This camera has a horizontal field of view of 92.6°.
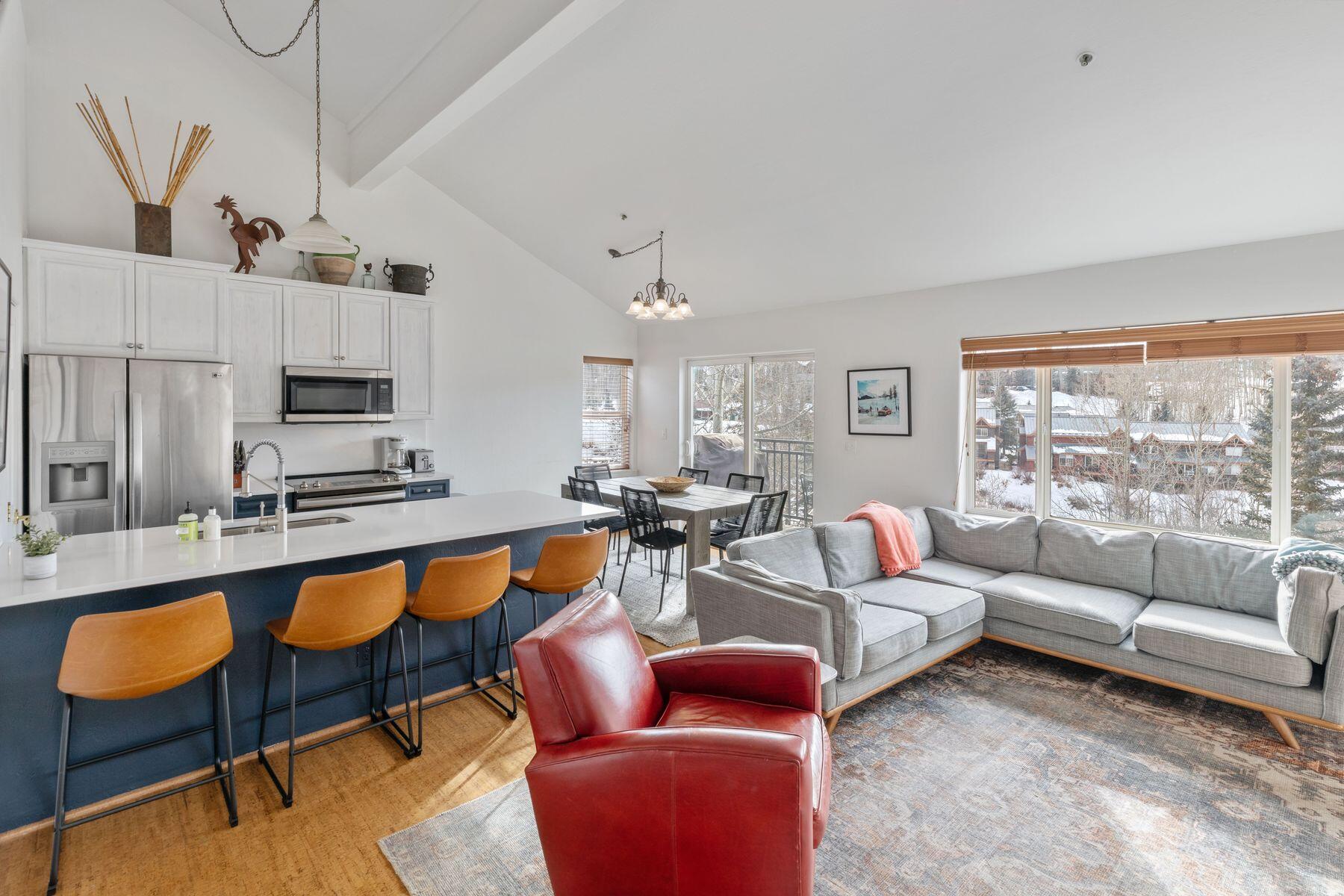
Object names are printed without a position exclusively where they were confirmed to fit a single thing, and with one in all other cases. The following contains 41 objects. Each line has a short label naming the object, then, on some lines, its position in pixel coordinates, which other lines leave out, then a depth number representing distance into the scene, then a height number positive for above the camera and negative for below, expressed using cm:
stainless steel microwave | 457 +36
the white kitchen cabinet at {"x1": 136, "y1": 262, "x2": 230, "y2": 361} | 391 +82
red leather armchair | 146 -82
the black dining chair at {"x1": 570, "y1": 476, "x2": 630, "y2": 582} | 488 -40
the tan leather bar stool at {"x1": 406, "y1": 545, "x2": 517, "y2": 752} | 256 -59
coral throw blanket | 388 -55
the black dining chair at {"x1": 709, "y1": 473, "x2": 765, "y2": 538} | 476 -35
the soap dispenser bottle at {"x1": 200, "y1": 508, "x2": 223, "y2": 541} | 257 -33
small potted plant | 195 -34
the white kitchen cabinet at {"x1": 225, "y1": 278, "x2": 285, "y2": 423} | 436 +67
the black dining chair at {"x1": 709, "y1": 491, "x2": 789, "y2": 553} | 429 -50
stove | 451 -33
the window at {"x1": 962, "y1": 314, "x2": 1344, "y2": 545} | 345 +13
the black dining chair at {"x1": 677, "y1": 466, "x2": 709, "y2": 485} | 585 -26
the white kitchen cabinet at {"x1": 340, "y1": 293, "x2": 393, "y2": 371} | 483 +87
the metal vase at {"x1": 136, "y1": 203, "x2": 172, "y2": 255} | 399 +133
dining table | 418 -44
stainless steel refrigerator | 349 +2
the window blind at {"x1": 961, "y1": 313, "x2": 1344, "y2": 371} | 334 +63
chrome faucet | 275 -29
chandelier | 412 +89
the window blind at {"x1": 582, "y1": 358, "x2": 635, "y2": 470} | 696 +40
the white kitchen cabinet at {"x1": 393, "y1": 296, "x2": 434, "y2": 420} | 512 +70
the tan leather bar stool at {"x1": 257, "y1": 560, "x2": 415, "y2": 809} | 224 -62
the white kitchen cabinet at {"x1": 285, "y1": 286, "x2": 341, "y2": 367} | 459 +86
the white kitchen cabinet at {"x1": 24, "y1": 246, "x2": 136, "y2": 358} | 356 +81
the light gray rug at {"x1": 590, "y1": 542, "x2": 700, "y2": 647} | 390 -110
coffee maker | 527 -8
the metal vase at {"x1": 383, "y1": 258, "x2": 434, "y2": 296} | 519 +136
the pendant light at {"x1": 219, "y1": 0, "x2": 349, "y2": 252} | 296 +96
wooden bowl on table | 484 -29
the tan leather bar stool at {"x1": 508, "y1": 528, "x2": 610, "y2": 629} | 294 -56
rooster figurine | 445 +146
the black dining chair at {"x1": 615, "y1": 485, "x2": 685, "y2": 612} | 431 -54
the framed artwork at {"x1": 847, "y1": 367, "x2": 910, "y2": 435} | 503 +37
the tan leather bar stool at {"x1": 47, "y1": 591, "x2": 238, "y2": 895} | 185 -63
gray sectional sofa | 270 -80
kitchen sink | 284 -38
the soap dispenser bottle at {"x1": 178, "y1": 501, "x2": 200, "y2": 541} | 259 -34
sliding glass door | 596 +25
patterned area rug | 195 -128
